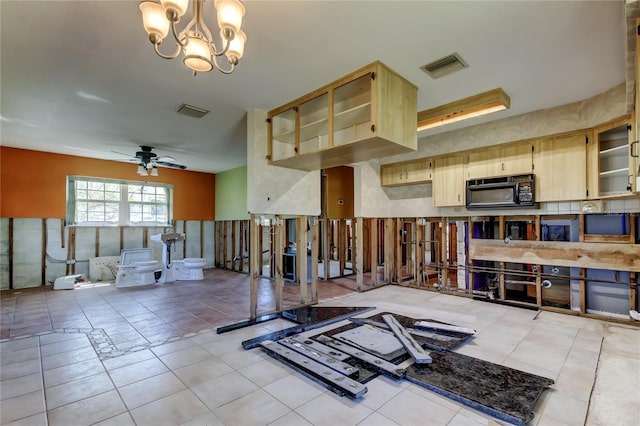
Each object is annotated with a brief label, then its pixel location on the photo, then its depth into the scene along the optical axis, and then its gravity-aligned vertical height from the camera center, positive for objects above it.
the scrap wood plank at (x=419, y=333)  2.95 -1.27
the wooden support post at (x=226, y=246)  8.51 -0.80
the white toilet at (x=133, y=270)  6.28 -1.10
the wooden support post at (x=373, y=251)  5.86 -0.66
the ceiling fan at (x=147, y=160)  5.83 +1.14
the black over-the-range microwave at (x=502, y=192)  4.22 +0.36
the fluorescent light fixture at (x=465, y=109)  3.59 +1.41
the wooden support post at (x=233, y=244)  8.22 -0.72
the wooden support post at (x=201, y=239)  8.63 -0.61
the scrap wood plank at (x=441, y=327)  3.25 -1.22
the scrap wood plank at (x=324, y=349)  2.74 -1.26
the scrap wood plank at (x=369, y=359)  2.43 -1.25
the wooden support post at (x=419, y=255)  5.75 -0.73
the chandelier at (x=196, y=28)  1.67 +1.14
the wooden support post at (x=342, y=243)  7.22 -0.62
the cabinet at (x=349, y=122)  2.85 +1.07
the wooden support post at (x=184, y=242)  8.24 -0.67
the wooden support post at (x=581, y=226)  4.07 -0.13
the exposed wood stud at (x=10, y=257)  5.97 -0.77
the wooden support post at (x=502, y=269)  4.73 -0.83
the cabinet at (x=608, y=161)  3.64 +0.69
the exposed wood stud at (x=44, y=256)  6.29 -0.79
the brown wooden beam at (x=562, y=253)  3.73 -0.52
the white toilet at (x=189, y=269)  6.94 -1.20
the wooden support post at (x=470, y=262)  5.09 -0.77
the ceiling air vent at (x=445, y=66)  2.82 +1.47
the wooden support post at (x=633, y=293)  3.72 -0.95
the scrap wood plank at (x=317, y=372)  2.18 -1.24
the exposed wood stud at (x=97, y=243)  6.91 -0.57
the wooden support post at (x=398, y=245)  6.20 -0.58
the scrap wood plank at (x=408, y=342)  2.61 -1.24
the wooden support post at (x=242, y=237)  7.90 -0.51
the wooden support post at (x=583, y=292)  4.04 -1.01
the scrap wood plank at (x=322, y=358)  2.45 -1.25
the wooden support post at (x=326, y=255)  6.71 -0.84
